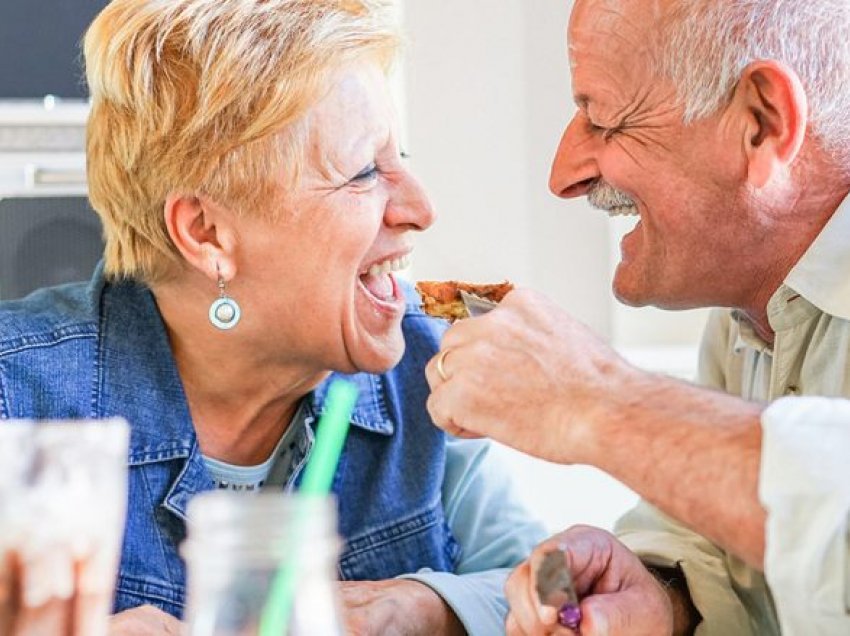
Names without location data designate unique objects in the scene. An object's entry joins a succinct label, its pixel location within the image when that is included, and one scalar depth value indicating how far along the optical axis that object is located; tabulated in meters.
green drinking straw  0.72
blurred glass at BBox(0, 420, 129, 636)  0.80
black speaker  2.77
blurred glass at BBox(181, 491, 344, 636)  0.71
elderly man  1.07
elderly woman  1.60
